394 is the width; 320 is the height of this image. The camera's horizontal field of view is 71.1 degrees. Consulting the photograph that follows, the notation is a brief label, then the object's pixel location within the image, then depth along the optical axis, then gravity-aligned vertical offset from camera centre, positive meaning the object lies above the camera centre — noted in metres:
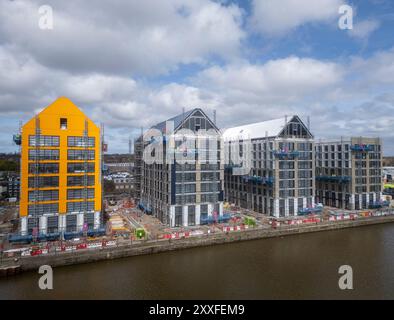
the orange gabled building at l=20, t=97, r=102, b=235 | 37.72 -0.96
